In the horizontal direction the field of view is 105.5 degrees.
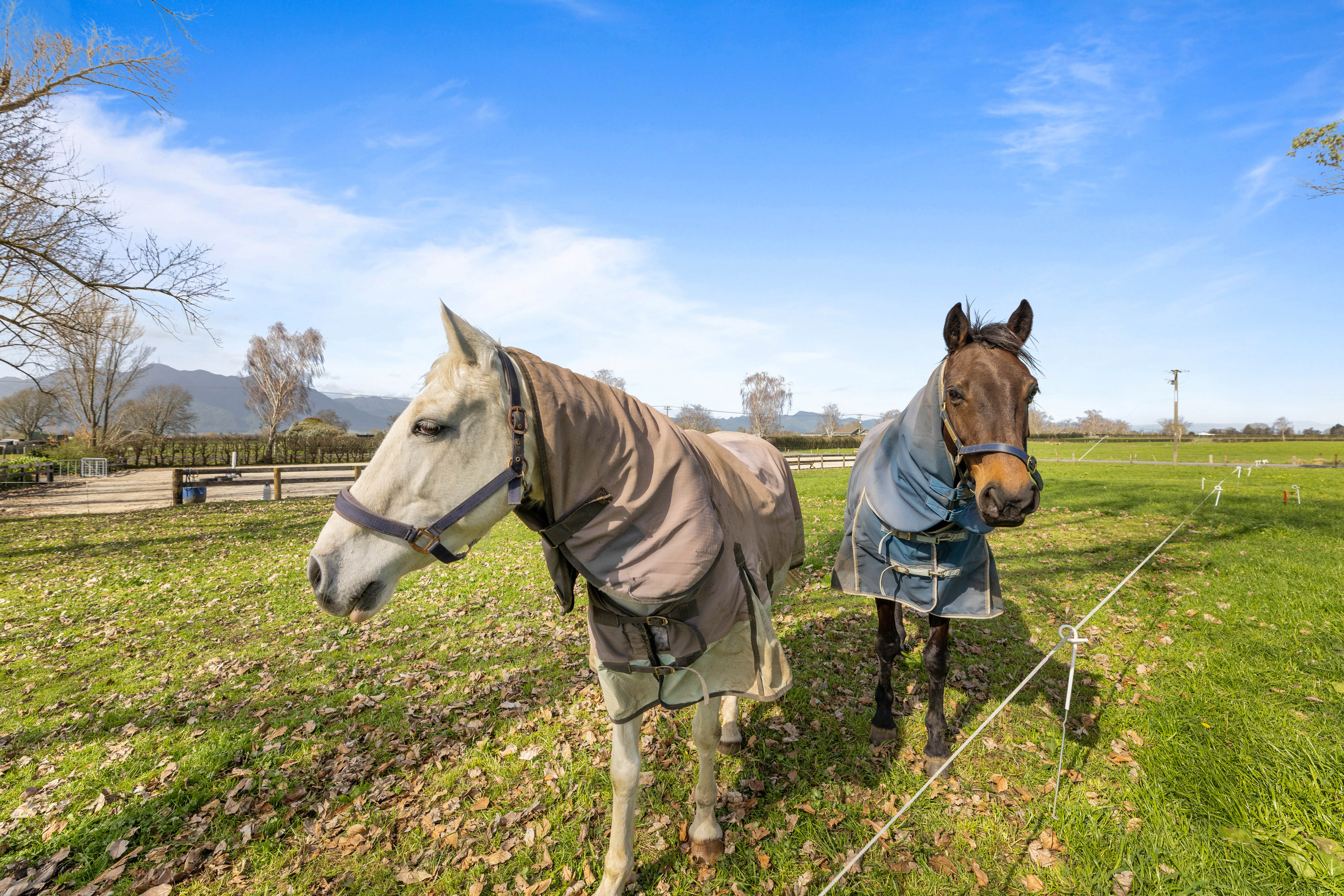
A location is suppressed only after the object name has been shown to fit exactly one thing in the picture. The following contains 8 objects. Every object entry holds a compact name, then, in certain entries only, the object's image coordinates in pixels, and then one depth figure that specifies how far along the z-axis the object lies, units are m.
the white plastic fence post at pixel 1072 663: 2.50
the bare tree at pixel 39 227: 9.23
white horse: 1.74
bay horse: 2.59
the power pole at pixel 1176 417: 36.44
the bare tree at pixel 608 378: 61.11
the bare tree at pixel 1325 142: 8.34
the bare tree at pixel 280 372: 44.50
